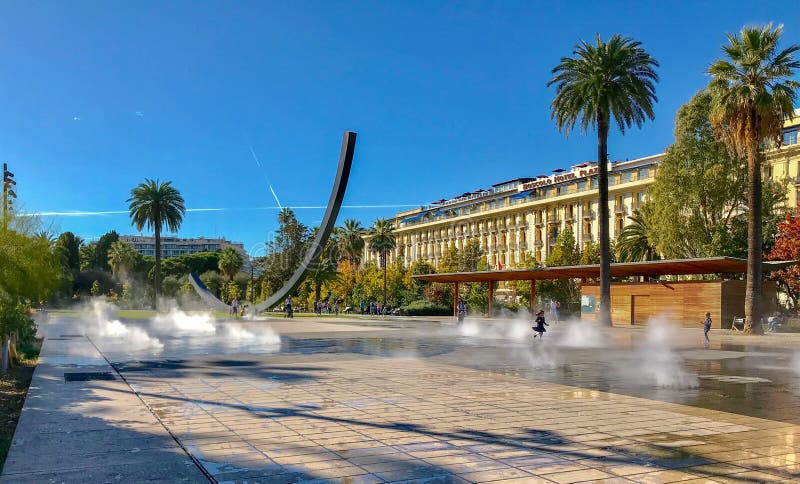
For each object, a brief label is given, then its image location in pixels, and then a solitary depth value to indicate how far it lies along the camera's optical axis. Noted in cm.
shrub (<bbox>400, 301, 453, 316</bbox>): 6197
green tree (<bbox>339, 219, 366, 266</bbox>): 8625
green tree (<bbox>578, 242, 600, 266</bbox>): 6131
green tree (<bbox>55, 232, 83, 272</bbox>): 10619
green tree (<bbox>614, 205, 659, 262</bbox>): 5541
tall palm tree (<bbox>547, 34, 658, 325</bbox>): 3422
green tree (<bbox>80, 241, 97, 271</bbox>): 11369
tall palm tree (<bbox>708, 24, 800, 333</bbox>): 2819
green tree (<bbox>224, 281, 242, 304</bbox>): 7953
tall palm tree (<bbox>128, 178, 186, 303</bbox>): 6175
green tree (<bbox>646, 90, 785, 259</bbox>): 4184
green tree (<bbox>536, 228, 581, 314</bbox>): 5744
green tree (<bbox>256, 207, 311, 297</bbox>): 7481
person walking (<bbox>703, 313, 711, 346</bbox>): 2352
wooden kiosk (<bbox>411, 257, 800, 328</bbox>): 3397
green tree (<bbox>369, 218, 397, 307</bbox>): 8225
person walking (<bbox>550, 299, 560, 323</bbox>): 4322
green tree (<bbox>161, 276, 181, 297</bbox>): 9812
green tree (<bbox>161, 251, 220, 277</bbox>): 11506
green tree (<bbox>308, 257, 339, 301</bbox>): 7144
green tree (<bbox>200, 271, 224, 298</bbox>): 10325
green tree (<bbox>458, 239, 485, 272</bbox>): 7725
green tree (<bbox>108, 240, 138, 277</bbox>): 9848
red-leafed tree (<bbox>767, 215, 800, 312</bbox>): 3725
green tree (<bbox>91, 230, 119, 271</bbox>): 11425
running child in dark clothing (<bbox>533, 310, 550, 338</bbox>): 2424
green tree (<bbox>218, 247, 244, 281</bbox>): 9538
